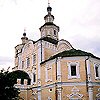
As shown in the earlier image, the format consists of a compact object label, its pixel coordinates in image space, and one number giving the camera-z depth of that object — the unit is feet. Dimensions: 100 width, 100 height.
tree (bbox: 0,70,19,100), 64.86
